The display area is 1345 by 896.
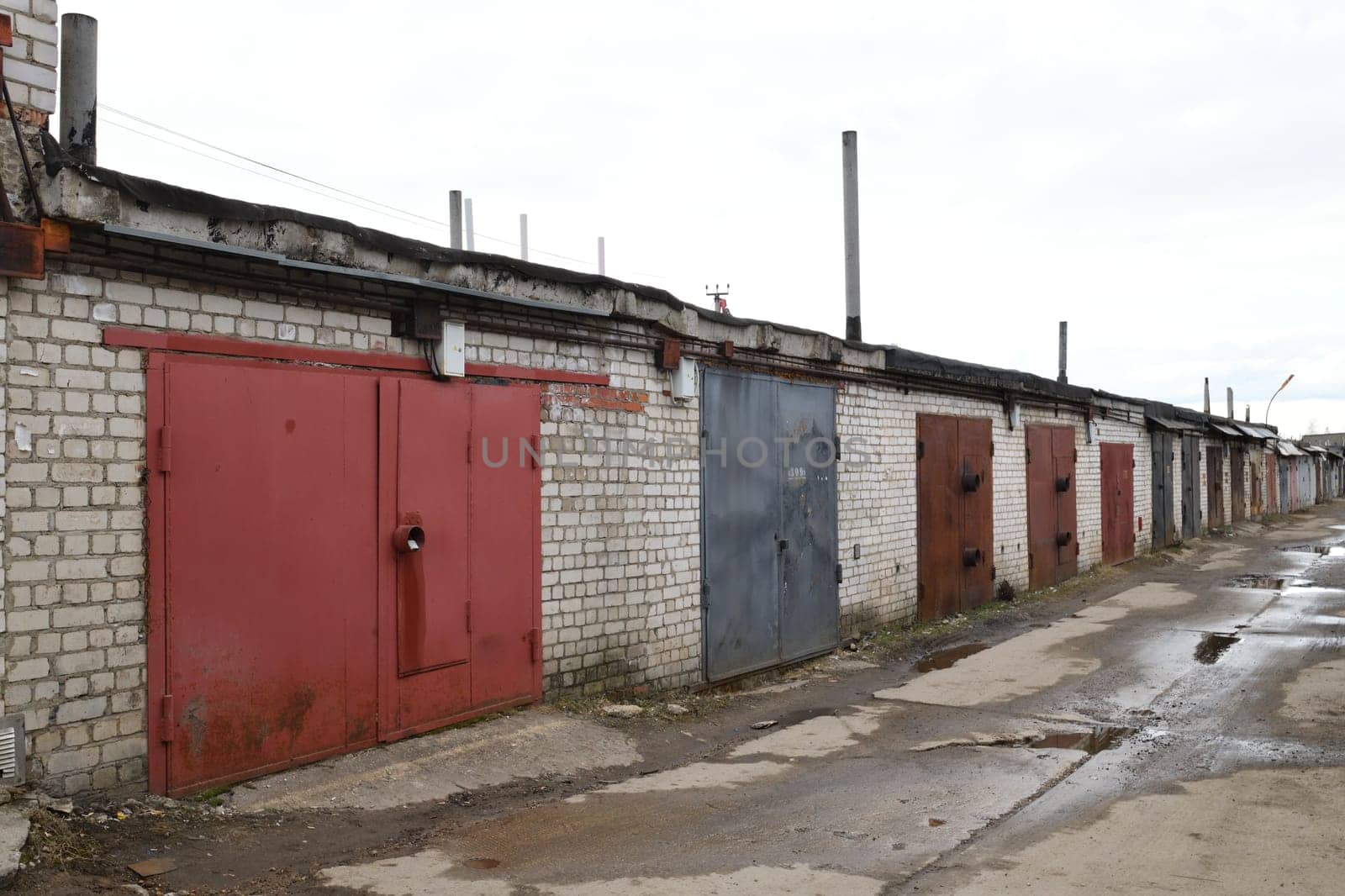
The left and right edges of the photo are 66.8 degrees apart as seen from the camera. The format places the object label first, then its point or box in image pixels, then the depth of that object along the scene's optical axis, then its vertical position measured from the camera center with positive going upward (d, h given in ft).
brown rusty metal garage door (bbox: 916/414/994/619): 41.29 -1.51
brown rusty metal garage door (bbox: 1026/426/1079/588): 51.08 -1.55
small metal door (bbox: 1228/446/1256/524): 99.55 -0.45
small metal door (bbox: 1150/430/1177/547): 72.49 -1.00
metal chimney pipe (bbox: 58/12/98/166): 18.47 +7.40
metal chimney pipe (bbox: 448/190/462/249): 72.59 +18.80
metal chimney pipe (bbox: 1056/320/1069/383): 98.22 +12.85
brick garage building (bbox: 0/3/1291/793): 15.71 +0.21
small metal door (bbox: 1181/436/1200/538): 80.43 -0.88
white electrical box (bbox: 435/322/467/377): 21.54 +2.77
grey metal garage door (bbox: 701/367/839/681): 29.37 -1.30
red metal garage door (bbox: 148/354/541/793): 17.02 -1.55
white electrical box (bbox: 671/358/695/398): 27.89 +2.79
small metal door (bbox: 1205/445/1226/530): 90.48 -0.41
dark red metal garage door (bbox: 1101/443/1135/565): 61.82 -1.60
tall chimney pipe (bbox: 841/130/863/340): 49.55 +13.58
